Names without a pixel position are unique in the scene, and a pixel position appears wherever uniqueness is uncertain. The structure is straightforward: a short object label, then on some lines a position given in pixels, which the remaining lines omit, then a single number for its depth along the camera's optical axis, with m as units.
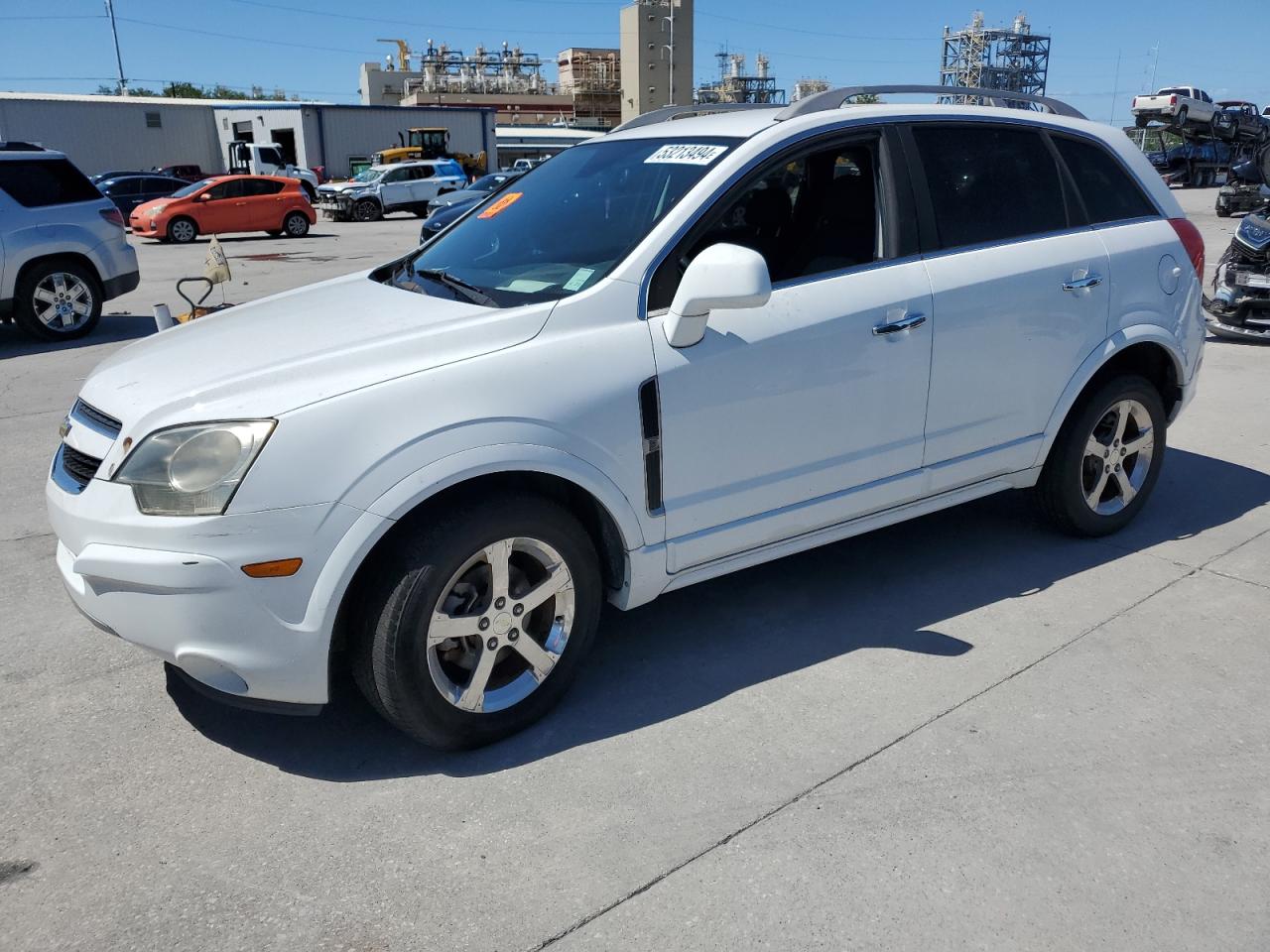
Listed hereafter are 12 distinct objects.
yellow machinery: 49.10
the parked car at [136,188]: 28.67
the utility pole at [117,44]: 79.69
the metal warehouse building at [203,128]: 48.12
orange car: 24.02
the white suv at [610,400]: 2.69
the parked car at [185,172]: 41.02
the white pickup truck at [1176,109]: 25.83
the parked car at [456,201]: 16.33
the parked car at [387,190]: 31.25
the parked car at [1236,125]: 21.75
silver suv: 9.77
